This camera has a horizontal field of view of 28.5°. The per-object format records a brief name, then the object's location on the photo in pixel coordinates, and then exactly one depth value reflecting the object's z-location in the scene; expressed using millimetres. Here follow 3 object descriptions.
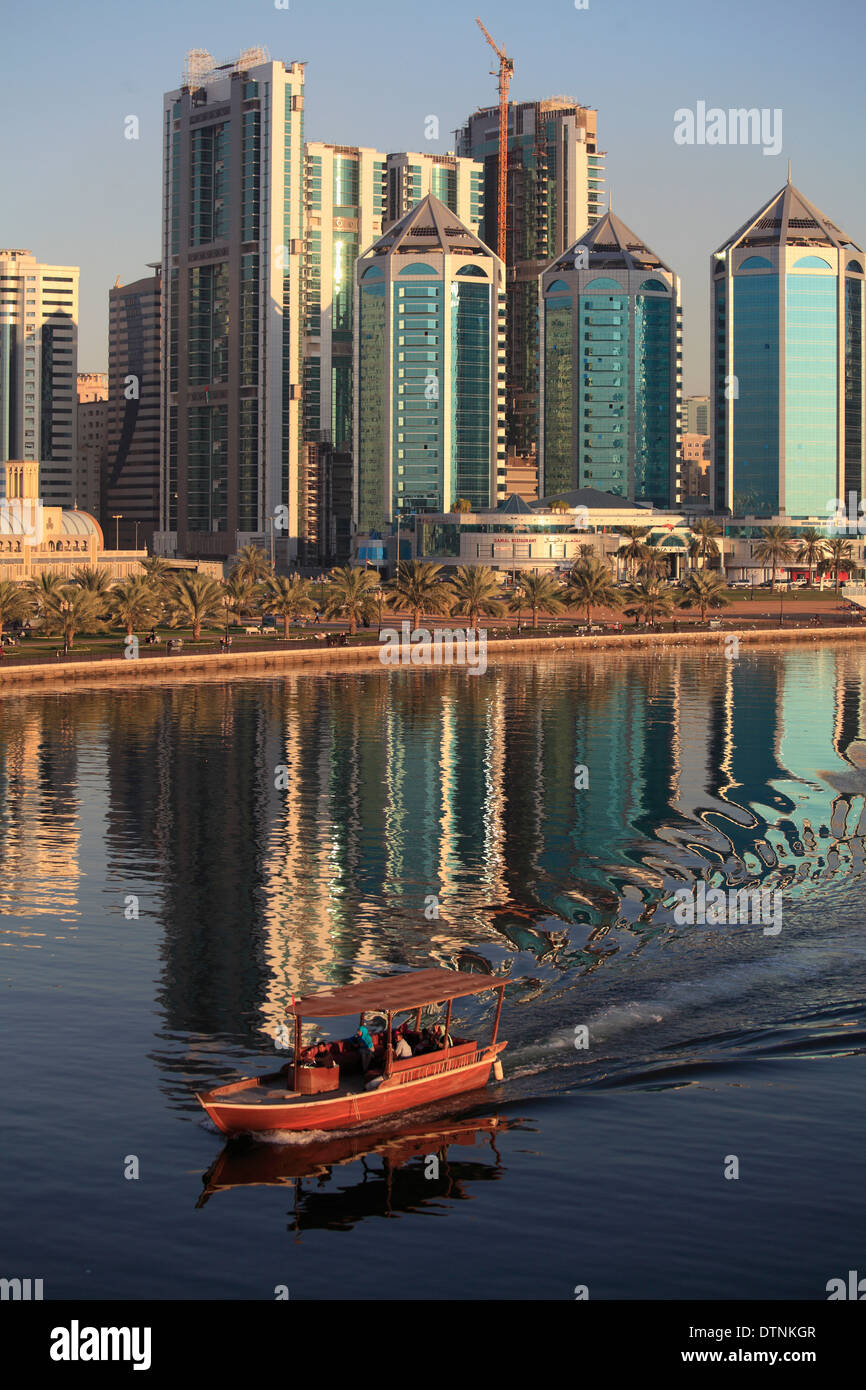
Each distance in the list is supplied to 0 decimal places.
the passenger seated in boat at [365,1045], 43594
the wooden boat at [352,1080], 41188
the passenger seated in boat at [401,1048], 43375
